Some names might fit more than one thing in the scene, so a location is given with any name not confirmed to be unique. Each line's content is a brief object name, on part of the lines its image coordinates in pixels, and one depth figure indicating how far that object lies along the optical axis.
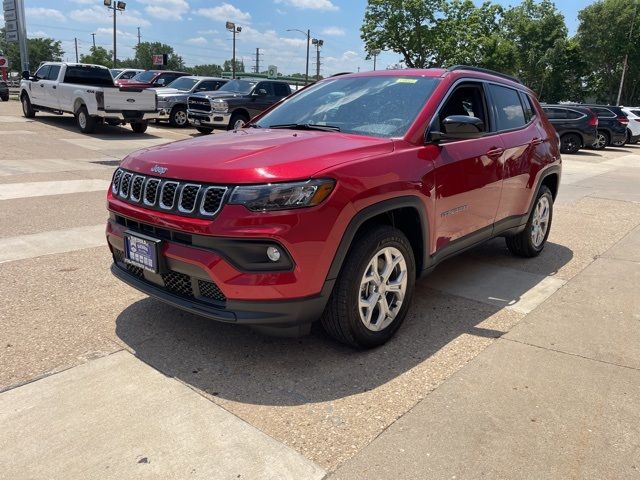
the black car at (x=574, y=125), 20.59
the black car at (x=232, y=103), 16.47
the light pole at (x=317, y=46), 59.53
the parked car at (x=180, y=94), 18.41
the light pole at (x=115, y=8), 50.34
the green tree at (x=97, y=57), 79.84
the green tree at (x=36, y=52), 62.12
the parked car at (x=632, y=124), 26.17
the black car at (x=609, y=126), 23.70
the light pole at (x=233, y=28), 60.22
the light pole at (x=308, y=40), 58.38
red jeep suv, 2.91
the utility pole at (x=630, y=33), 46.08
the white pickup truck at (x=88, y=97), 15.09
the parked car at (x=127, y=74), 26.89
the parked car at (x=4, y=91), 26.03
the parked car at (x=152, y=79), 22.18
